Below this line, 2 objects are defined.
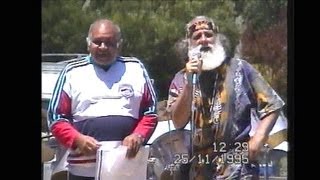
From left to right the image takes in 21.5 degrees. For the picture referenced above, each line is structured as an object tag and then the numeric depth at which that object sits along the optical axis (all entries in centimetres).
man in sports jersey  574
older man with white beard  575
